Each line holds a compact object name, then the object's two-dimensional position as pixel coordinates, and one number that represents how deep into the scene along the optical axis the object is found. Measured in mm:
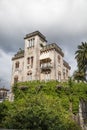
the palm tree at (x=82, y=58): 20194
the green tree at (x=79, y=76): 19947
